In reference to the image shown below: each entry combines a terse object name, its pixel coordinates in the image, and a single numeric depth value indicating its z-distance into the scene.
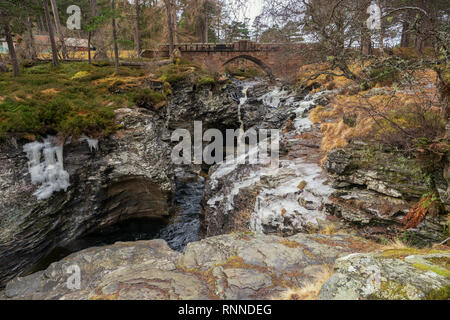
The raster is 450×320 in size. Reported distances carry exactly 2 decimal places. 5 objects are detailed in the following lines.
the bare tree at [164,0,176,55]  18.23
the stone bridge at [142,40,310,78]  23.00
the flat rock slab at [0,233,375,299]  3.69
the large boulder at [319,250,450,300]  2.46
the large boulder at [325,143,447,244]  5.86
